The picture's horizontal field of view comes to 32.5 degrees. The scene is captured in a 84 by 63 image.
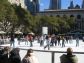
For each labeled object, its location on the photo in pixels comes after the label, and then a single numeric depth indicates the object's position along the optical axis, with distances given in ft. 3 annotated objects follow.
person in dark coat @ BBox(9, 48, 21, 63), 13.03
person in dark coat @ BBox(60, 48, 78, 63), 12.45
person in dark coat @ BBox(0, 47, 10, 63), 13.60
